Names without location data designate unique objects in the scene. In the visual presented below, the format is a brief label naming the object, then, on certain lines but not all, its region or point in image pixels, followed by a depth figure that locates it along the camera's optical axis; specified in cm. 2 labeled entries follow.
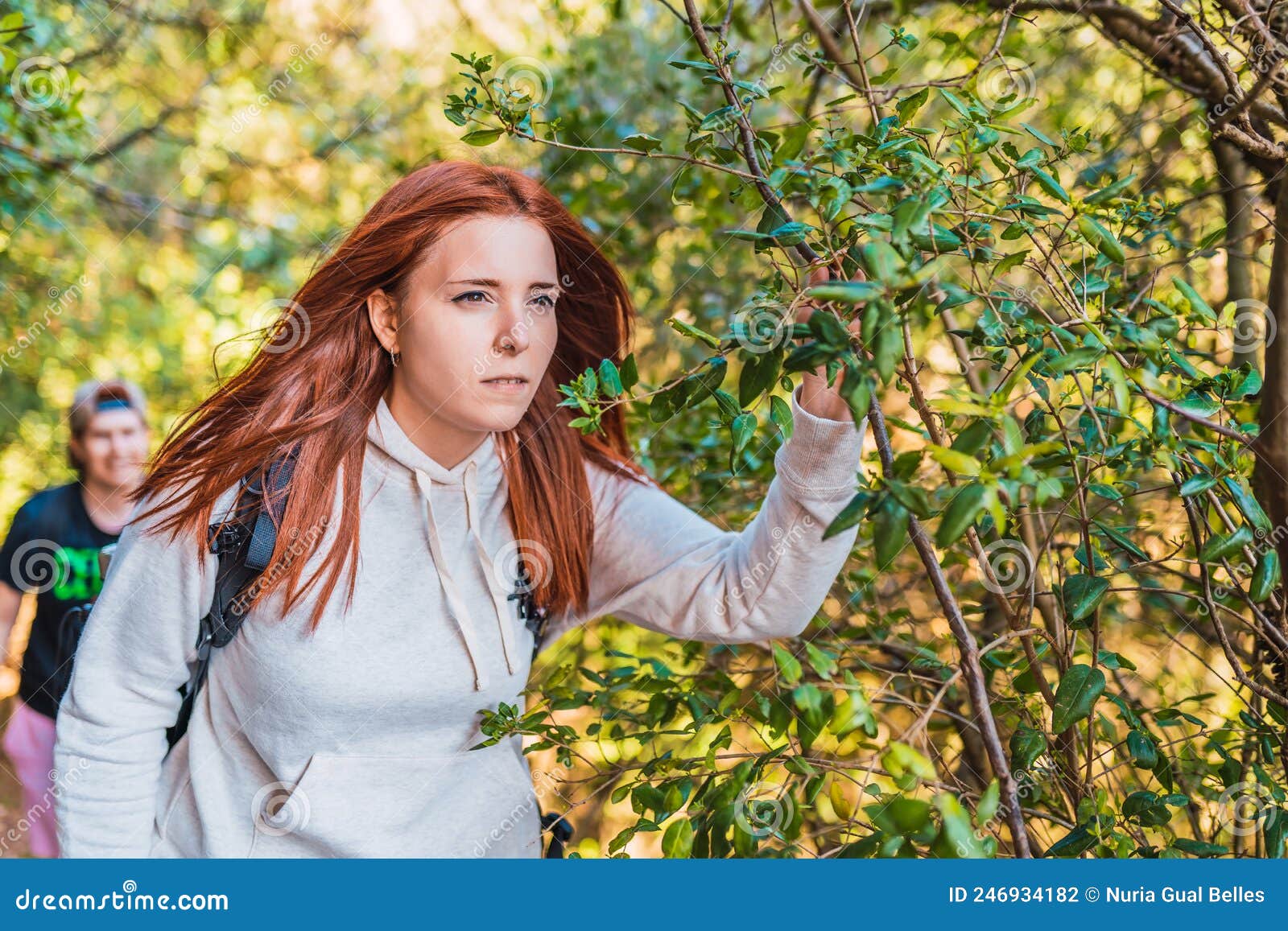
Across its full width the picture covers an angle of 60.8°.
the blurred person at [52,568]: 282
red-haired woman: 158
